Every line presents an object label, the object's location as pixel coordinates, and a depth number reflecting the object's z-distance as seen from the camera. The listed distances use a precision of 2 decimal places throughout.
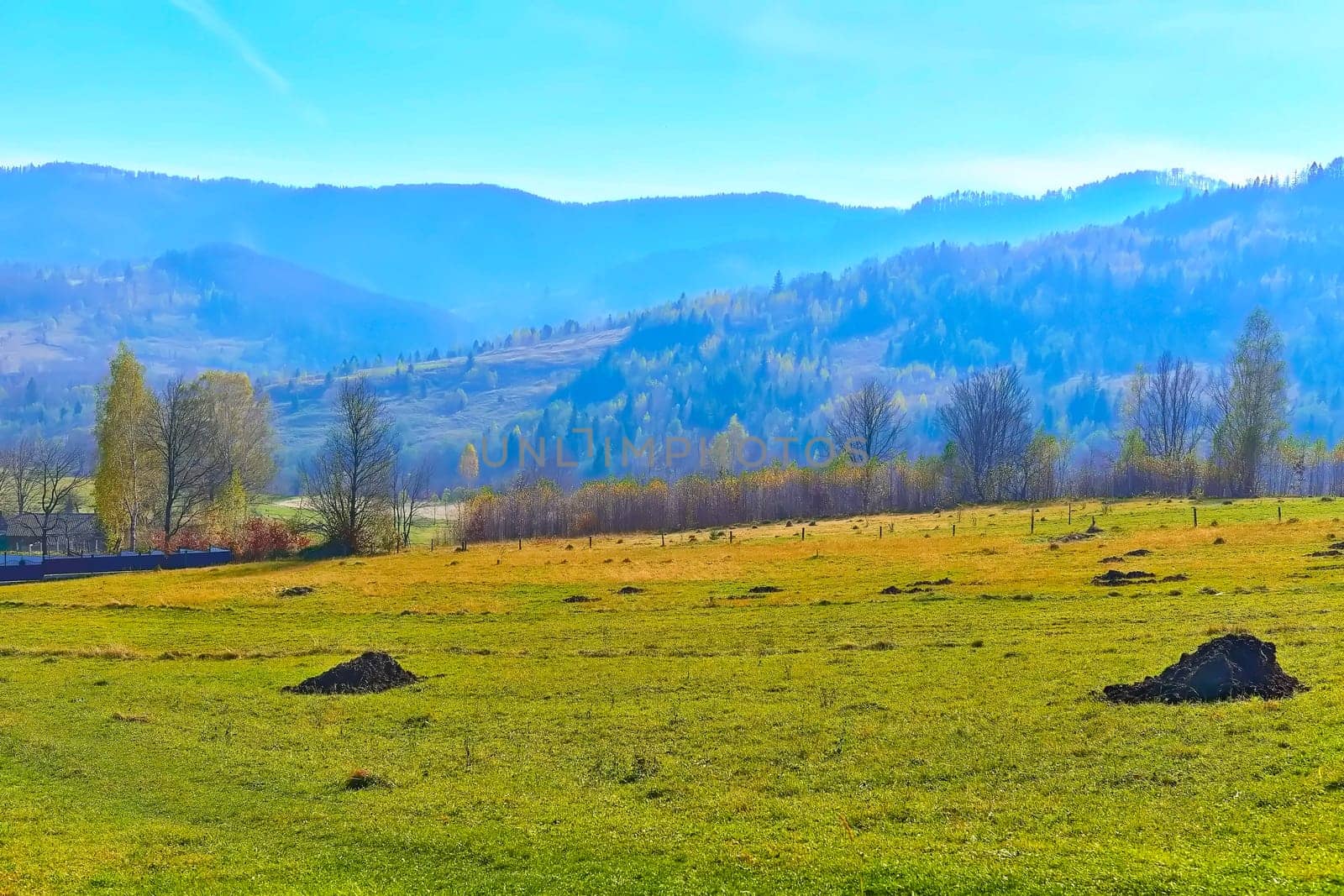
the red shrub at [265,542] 87.88
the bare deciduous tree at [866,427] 142.88
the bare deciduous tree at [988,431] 137.00
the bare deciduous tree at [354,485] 89.38
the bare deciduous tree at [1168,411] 144.38
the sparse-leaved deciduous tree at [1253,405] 110.75
